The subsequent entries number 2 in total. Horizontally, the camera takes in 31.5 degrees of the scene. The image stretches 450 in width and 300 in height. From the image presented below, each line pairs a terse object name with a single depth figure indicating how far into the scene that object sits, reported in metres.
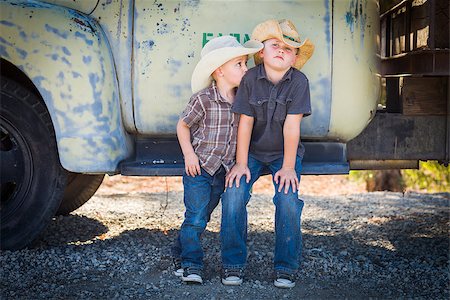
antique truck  4.31
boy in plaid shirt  4.04
